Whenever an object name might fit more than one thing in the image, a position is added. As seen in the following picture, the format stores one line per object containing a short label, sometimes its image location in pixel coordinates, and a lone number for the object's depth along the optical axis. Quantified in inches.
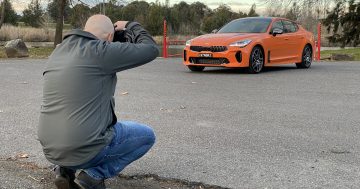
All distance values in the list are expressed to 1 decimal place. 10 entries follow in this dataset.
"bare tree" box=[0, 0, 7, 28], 1089.6
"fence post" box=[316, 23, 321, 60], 849.3
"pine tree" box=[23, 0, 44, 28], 1817.7
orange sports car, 502.6
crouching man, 134.6
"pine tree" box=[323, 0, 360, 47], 1780.3
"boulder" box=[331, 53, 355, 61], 868.6
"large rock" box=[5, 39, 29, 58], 797.2
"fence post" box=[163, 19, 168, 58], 845.2
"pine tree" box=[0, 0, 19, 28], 1940.2
